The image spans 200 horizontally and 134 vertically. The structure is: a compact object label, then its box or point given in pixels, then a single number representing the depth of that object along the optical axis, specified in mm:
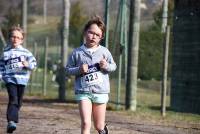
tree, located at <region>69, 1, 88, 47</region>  56706
